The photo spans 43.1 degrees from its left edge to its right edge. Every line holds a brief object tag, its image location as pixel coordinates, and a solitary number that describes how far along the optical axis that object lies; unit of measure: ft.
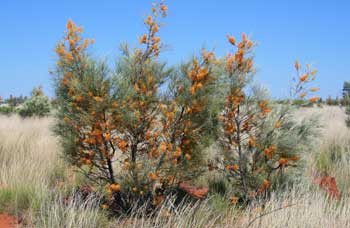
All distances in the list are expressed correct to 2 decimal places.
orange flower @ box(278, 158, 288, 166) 18.97
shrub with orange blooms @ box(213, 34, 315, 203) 18.90
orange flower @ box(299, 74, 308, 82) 19.45
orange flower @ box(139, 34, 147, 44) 17.53
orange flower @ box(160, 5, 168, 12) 17.56
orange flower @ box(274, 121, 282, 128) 19.09
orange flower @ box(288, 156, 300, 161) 19.15
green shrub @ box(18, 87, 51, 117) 72.28
